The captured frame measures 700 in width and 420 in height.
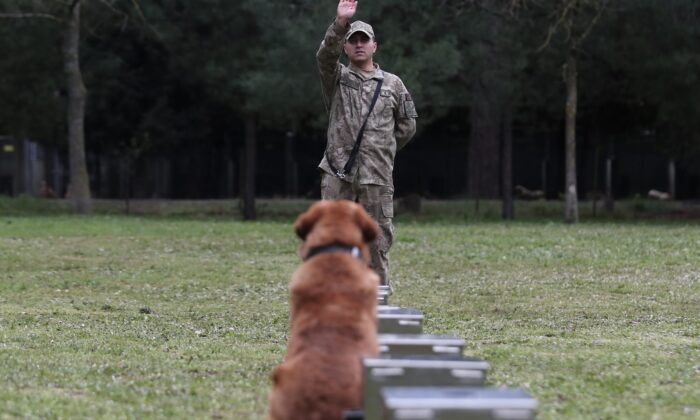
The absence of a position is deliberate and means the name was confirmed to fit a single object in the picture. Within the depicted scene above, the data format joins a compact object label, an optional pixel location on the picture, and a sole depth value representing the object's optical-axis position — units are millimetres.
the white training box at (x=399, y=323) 12719
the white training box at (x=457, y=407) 7906
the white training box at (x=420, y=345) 11336
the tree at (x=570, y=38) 54750
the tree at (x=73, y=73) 61469
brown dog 9328
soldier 16875
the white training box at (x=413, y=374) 9102
